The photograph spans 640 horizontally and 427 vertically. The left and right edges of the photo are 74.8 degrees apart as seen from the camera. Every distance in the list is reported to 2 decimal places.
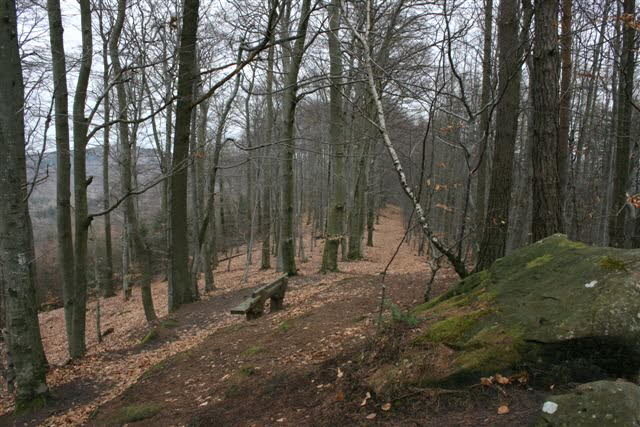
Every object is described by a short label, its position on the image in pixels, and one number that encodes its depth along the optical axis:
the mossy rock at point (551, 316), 2.95
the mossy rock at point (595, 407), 2.29
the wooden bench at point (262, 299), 8.05
